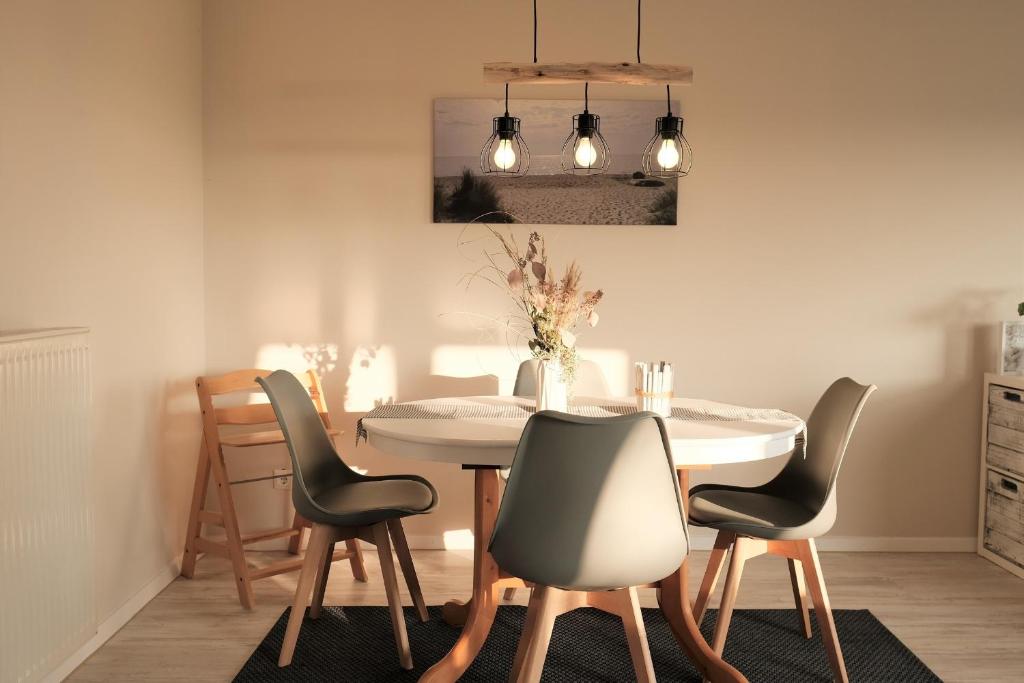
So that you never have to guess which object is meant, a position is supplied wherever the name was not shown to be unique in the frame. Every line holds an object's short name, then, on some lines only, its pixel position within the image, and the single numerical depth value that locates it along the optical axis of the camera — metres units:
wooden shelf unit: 3.70
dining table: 2.38
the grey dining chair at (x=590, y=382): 3.98
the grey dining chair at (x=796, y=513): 2.61
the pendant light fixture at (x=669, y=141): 2.92
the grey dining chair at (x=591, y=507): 2.07
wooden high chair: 3.33
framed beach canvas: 3.90
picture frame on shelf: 3.85
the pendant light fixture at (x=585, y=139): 2.95
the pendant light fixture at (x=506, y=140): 3.04
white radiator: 2.19
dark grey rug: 2.69
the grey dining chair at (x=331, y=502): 2.71
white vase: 2.79
